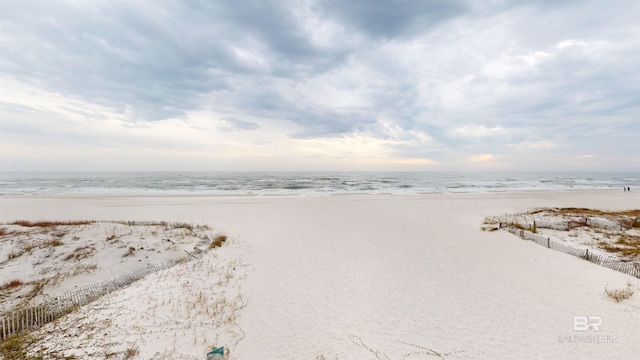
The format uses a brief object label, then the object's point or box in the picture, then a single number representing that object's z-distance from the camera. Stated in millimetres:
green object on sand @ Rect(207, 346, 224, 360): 5285
